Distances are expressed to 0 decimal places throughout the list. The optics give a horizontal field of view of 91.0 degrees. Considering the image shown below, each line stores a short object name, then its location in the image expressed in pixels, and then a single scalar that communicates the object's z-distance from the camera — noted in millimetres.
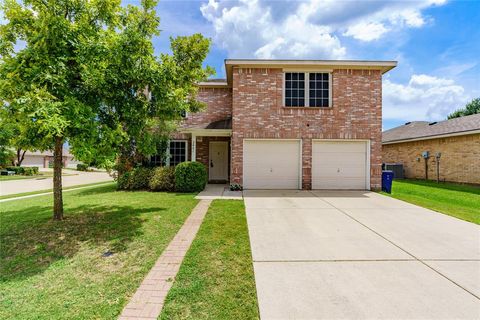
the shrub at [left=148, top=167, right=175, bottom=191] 10789
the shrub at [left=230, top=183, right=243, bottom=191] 11004
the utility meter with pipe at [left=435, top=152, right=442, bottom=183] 15297
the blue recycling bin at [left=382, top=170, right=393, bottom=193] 10891
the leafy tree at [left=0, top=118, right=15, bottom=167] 23016
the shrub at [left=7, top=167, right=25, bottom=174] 25734
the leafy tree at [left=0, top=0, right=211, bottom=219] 4453
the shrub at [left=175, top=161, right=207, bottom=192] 10465
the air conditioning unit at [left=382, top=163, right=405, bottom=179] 18062
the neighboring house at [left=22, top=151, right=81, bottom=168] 38656
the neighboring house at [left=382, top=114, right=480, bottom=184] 13461
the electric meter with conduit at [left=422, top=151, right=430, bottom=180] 16156
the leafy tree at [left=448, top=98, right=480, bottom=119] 34528
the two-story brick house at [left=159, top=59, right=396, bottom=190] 11203
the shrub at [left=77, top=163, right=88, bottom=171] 36700
